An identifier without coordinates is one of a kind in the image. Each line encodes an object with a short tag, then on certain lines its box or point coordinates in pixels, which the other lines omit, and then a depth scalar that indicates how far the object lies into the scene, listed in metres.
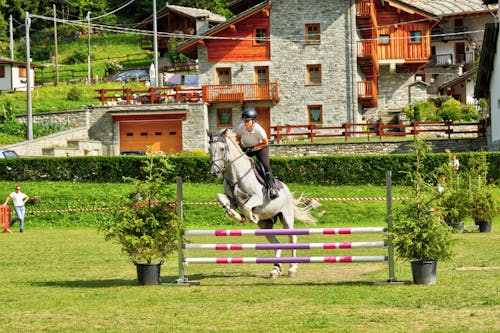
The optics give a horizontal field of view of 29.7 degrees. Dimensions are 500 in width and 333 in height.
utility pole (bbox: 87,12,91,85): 90.86
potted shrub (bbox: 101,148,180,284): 16.53
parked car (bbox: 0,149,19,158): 49.04
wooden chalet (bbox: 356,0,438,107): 70.81
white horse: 16.84
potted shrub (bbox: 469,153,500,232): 29.00
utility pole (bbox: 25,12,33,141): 52.78
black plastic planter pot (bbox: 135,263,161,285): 16.62
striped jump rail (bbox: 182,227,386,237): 15.91
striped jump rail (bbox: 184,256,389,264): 16.11
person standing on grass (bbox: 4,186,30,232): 36.20
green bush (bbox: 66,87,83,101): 76.62
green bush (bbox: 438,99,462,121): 63.58
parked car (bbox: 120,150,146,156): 55.50
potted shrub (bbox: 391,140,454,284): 15.63
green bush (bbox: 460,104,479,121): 64.19
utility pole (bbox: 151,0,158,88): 64.98
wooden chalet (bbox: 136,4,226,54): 102.50
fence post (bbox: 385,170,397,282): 16.05
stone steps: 54.38
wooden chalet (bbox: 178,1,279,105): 63.44
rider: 17.81
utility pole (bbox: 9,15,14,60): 96.35
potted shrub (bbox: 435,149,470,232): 28.91
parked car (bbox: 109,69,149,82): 91.38
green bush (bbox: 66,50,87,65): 112.06
